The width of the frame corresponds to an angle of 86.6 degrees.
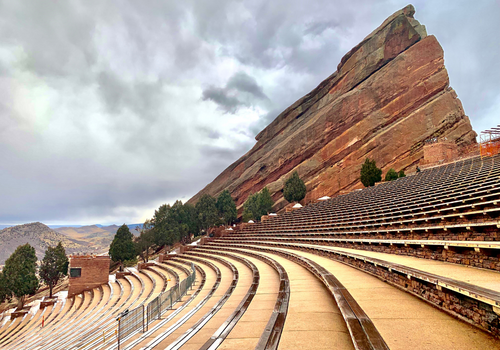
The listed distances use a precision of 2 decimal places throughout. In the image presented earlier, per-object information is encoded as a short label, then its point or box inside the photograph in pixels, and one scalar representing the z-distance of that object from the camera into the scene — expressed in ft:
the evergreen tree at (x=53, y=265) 127.95
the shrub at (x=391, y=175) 129.85
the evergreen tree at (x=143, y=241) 152.76
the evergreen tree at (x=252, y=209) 176.53
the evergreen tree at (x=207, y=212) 167.20
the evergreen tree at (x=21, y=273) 114.93
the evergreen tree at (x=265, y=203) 174.29
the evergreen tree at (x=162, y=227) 153.58
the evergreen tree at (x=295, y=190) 163.32
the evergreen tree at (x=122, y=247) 139.74
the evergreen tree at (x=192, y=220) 178.56
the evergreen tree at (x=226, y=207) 177.78
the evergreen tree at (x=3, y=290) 114.01
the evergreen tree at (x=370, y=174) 134.92
